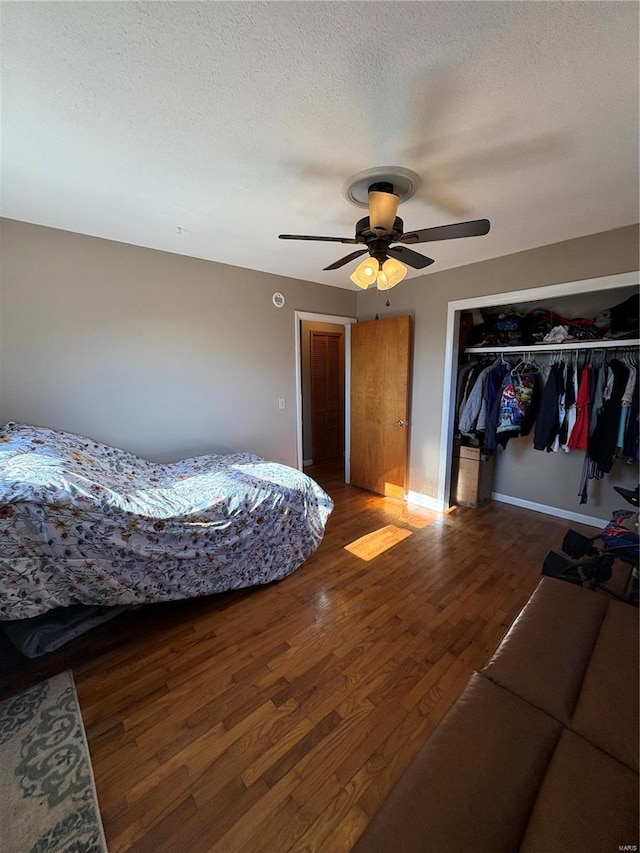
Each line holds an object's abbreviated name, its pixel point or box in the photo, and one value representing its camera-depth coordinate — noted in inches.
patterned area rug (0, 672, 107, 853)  38.2
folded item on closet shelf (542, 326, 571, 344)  99.1
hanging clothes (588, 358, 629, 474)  86.7
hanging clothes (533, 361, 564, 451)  100.4
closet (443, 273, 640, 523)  92.7
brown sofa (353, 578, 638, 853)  20.8
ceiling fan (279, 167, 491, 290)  52.9
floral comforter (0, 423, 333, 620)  51.7
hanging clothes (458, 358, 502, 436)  114.3
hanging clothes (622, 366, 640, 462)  74.2
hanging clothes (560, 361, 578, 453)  97.6
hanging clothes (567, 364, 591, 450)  94.3
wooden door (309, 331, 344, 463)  174.1
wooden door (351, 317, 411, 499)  126.0
